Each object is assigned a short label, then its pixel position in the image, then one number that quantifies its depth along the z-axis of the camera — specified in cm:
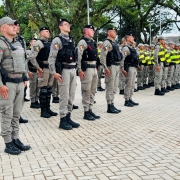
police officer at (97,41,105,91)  1237
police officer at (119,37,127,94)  1141
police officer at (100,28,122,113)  737
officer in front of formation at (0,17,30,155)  438
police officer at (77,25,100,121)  658
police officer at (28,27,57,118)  734
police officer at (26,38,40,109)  863
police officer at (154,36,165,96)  1032
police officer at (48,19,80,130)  588
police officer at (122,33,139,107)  848
